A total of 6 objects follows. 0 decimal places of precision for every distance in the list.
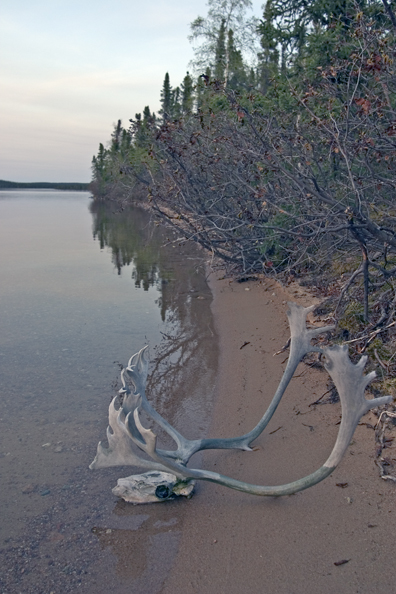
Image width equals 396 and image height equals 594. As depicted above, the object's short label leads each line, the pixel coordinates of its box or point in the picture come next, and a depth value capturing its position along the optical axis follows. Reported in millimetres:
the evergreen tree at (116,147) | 60494
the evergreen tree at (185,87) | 44156
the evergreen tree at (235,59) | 25481
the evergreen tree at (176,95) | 55062
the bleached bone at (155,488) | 3637
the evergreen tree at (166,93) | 56375
